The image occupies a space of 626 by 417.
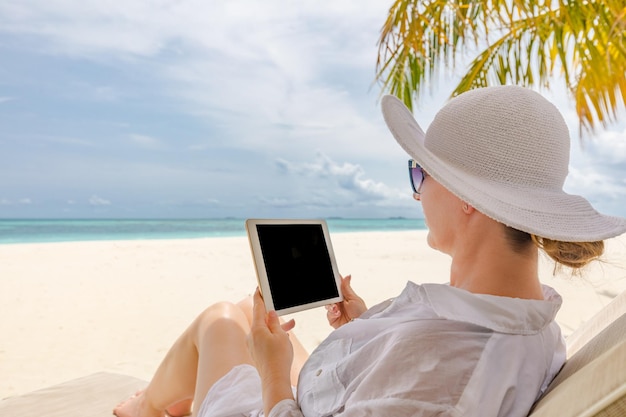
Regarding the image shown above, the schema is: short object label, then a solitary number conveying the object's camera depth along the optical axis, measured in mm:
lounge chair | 571
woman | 776
